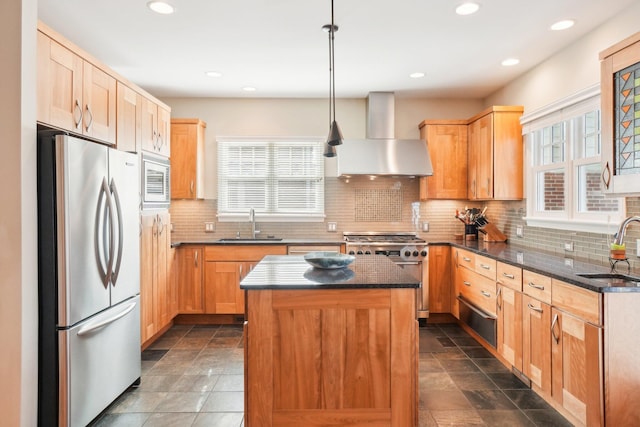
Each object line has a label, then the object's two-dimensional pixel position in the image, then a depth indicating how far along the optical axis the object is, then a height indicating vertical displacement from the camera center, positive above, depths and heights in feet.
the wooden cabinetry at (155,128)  11.82 +2.69
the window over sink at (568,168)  10.18 +1.24
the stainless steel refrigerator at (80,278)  7.09 -1.28
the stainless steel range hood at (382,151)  15.14 +2.35
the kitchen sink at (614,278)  7.01 -1.31
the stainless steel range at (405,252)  14.47 -1.52
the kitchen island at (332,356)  6.91 -2.56
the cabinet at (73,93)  7.35 +2.52
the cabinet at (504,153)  13.50 +1.99
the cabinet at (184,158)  15.37 +2.11
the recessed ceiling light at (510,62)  12.32 +4.74
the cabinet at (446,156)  15.75 +2.19
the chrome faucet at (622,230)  7.41 -0.38
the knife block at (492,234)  14.76 -0.88
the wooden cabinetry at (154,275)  11.62 -1.99
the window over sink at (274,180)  16.62 +1.33
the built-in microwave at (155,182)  11.65 +0.95
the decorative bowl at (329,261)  8.05 -1.03
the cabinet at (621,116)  7.38 +1.85
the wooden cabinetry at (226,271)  14.65 -2.22
